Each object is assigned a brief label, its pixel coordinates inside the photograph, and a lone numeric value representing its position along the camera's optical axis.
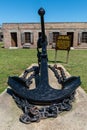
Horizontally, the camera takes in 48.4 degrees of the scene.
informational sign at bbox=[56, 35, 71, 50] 5.46
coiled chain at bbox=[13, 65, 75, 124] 1.50
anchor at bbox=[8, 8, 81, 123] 1.60
